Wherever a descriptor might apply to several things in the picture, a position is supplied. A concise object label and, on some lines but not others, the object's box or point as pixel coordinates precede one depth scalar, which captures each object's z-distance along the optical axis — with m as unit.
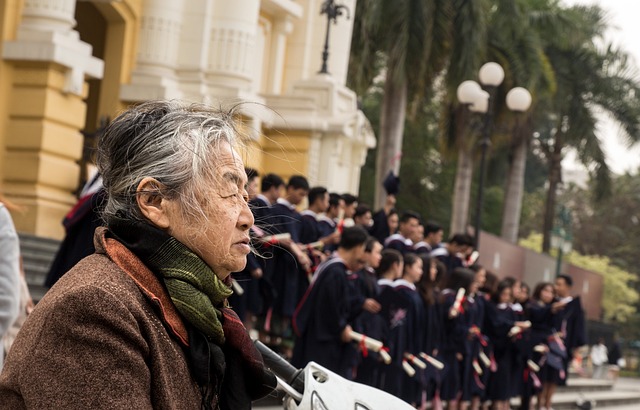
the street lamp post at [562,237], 37.54
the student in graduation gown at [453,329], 14.66
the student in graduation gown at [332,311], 11.78
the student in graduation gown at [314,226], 14.10
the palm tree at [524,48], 32.78
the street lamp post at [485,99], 20.05
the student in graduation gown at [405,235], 15.68
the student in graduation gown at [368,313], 11.97
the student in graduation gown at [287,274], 13.98
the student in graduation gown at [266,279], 13.85
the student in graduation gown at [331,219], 14.45
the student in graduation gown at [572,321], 19.23
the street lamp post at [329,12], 22.80
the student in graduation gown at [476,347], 15.53
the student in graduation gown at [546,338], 18.56
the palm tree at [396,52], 26.83
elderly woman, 2.35
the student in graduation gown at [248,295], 13.33
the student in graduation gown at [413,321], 13.00
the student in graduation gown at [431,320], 13.67
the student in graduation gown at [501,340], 16.89
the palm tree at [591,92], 40.62
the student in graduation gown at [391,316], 12.71
